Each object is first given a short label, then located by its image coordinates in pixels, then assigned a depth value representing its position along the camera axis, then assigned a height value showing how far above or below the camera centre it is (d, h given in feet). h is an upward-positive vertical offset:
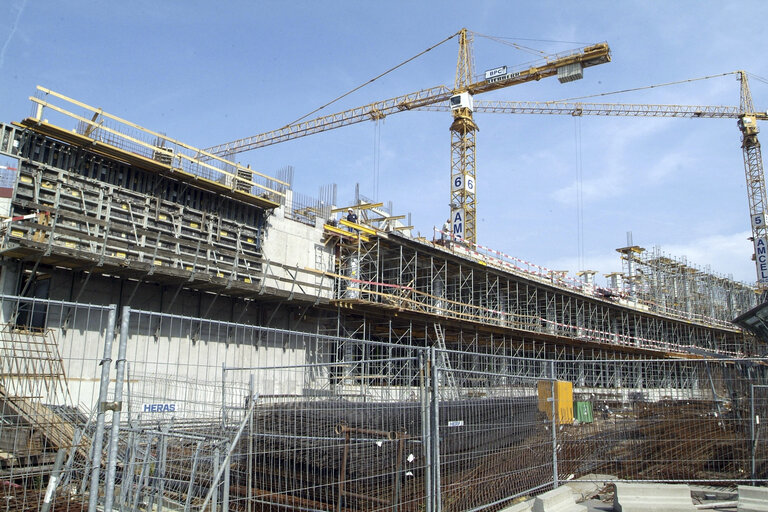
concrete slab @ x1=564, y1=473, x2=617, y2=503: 33.78 -6.28
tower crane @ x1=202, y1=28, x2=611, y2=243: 147.54 +75.29
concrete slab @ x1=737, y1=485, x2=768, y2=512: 27.17 -5.40
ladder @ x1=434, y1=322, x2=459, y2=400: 25.94 -0.36
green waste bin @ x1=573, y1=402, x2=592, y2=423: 38.63 -2.23
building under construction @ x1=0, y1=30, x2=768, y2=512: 24.73 +2.01
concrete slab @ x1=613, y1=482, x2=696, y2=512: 28.22 -5.68
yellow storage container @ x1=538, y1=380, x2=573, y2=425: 32.37 -1.27
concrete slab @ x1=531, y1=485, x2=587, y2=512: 26.32 -5.61
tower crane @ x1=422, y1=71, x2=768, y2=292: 221.25 +86.57
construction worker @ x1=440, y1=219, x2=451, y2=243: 101.88 +24.15
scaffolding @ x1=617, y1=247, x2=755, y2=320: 207.21 +34.91
